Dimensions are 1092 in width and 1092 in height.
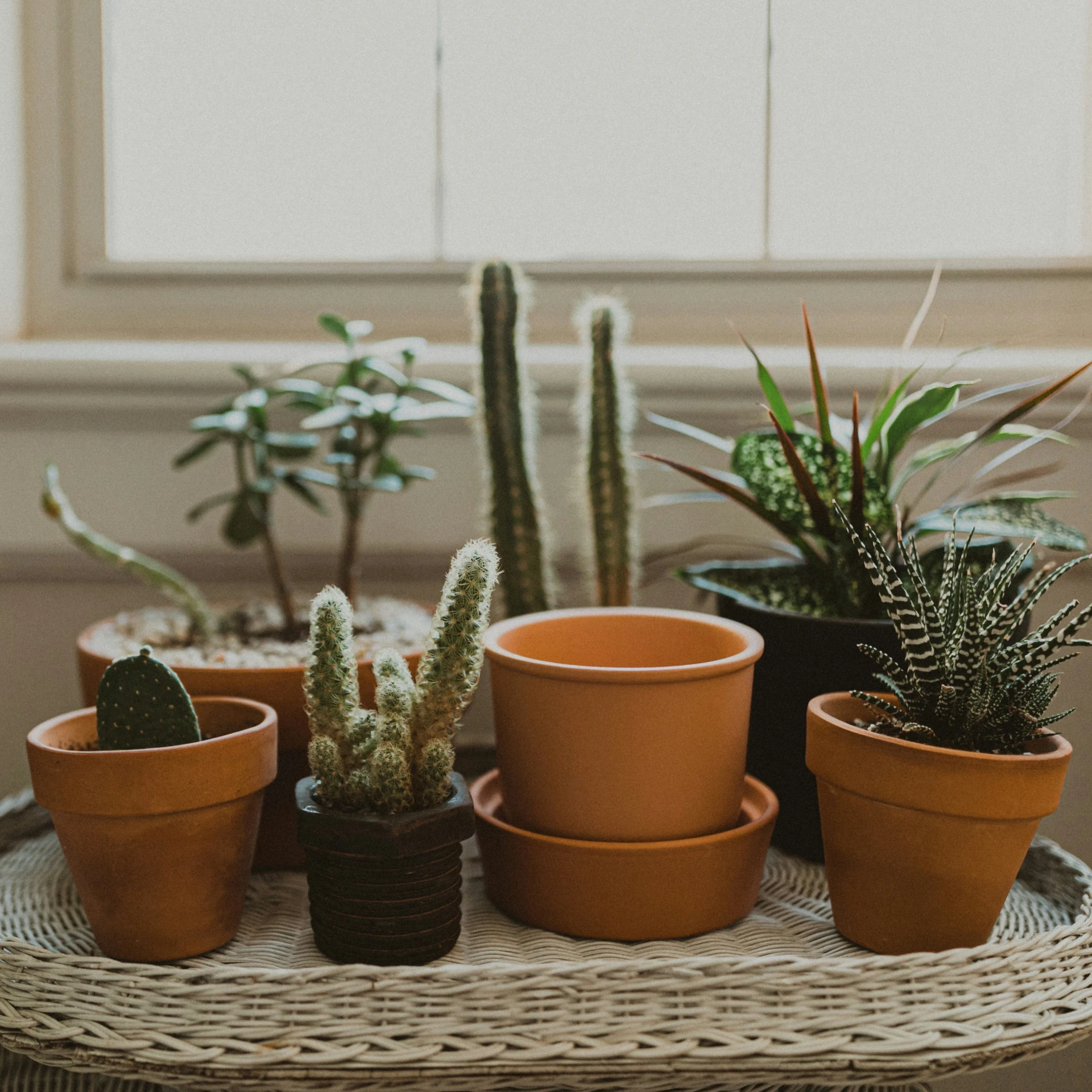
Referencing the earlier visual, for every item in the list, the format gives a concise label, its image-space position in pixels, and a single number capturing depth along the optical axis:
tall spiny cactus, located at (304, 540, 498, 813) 0.56
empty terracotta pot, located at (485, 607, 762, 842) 0.59
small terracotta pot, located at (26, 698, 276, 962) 0.55
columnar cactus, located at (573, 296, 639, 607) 0.80
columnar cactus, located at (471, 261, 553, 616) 0.78
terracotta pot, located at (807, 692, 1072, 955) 0.54
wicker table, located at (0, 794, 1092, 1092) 0.48
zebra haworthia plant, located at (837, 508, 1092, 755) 0.56
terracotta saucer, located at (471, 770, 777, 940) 0.60
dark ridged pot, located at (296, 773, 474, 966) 0.55
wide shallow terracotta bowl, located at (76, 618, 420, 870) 0.70
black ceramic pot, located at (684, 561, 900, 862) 0.67
